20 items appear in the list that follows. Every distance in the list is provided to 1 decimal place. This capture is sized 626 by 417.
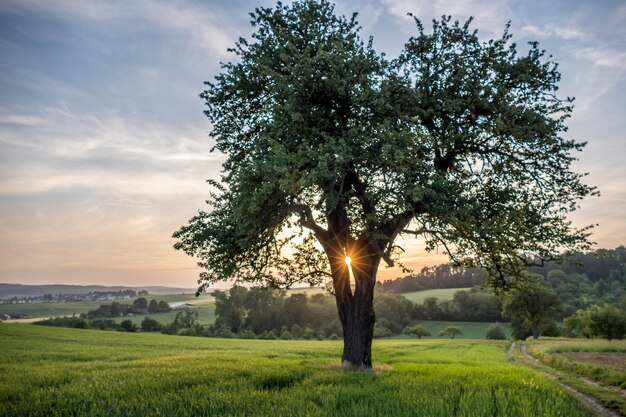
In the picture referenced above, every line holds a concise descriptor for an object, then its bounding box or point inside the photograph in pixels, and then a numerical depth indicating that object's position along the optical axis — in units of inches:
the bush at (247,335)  3919.8
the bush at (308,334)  4158.5
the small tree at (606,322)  2383.1
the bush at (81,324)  3769.7
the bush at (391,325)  4269.2
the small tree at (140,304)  6331.7
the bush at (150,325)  4498.0
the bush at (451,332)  3604.8
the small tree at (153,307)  6254.9
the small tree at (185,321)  4344.0
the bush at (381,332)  4040.4
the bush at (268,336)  4100.4
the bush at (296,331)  4278.5
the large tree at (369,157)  587.5
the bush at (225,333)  3948.8
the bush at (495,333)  3432.6
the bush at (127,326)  3988.7
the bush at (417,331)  3683.3
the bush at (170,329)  4222.4
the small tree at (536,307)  2763.3
